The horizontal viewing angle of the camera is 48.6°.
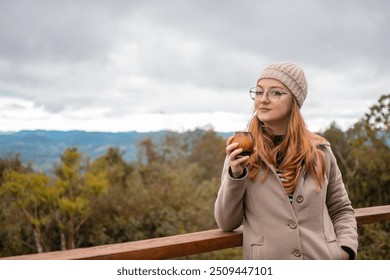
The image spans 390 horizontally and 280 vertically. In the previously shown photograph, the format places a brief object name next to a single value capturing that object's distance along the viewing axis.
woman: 1.39
